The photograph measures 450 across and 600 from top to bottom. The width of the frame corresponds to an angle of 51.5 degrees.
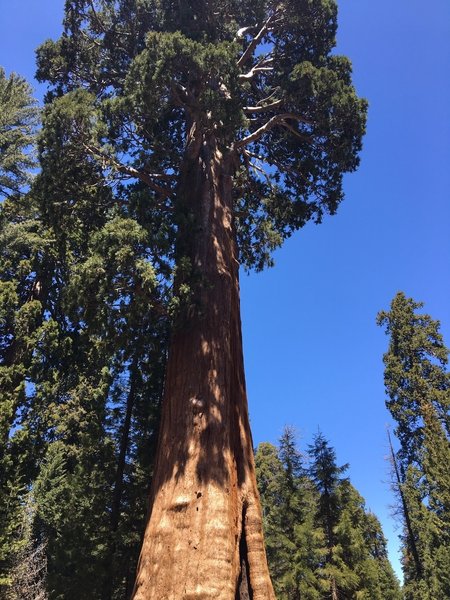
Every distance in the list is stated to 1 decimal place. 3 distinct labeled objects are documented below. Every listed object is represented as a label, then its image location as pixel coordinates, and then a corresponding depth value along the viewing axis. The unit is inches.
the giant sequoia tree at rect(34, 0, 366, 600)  216.2
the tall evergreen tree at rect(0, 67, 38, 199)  567.8
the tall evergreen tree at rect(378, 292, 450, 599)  682.2
